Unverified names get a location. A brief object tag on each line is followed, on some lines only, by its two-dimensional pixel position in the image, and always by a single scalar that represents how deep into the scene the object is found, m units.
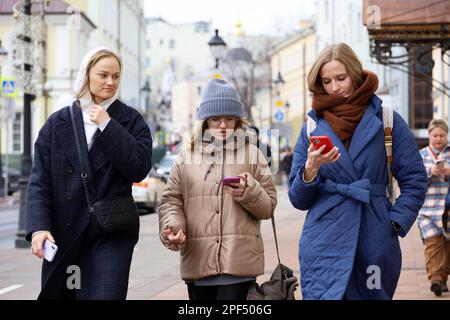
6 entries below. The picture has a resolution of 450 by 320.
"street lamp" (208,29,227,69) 25.28
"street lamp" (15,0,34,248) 18.33
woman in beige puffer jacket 5.48
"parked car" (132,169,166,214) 27.17
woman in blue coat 4.94
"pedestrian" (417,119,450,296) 10.27
